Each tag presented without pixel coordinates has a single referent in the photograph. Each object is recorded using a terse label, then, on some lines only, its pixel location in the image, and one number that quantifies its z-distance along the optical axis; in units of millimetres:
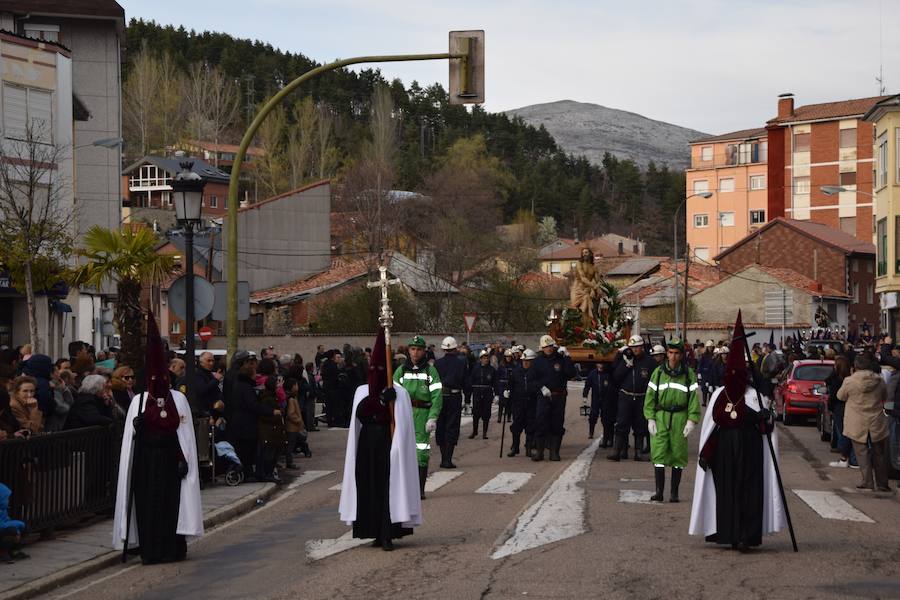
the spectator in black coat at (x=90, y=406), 14211
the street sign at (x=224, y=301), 20406
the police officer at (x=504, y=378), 29100
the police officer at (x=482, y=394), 28703
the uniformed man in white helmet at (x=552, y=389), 21516
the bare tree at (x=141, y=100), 107875
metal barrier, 12203
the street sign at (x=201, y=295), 17984
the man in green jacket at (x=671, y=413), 15562
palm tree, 26688
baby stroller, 18031
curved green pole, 17969
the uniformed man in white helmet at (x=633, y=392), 21406
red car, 30625
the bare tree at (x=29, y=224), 28500
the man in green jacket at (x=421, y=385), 16156
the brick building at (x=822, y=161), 90875
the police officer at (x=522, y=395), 22125
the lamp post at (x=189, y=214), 17000
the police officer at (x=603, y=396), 23250
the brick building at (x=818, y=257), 79750
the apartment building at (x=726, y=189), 112375
